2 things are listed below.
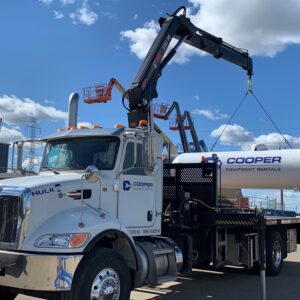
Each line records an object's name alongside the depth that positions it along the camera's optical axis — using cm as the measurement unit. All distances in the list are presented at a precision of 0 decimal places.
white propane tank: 1092
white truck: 434
